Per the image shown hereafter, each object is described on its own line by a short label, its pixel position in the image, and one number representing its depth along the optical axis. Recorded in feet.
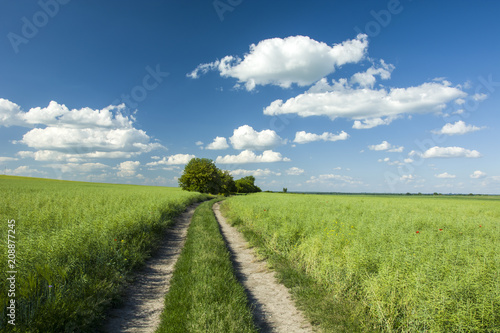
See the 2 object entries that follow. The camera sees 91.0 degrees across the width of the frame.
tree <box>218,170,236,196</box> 266.77
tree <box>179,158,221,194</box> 223.51
